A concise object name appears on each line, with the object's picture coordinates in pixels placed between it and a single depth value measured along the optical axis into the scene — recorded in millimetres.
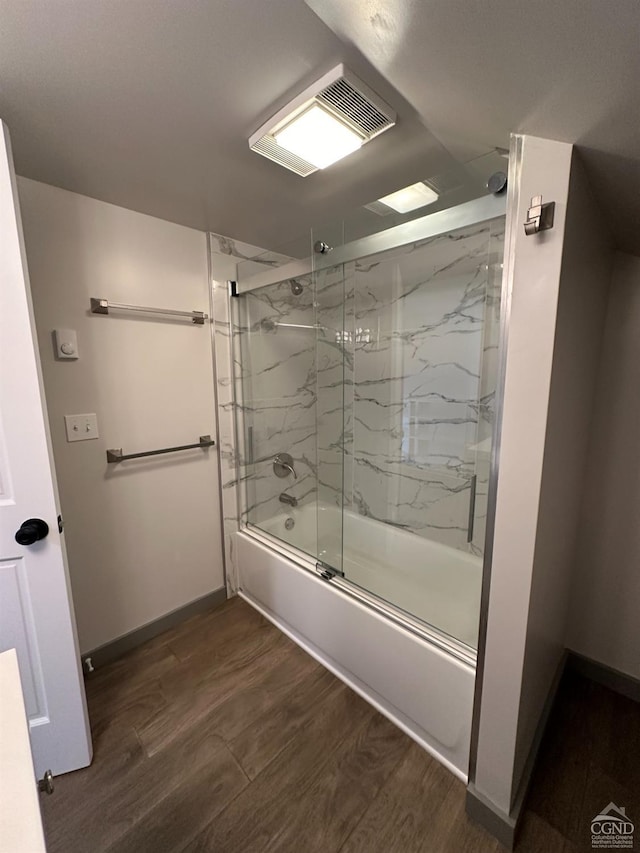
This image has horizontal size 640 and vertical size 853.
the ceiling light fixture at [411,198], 1482
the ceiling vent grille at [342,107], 931
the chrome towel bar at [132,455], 1706
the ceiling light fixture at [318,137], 1069
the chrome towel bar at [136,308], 1569
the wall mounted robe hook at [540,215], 826
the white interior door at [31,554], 1071
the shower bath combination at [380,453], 1442
